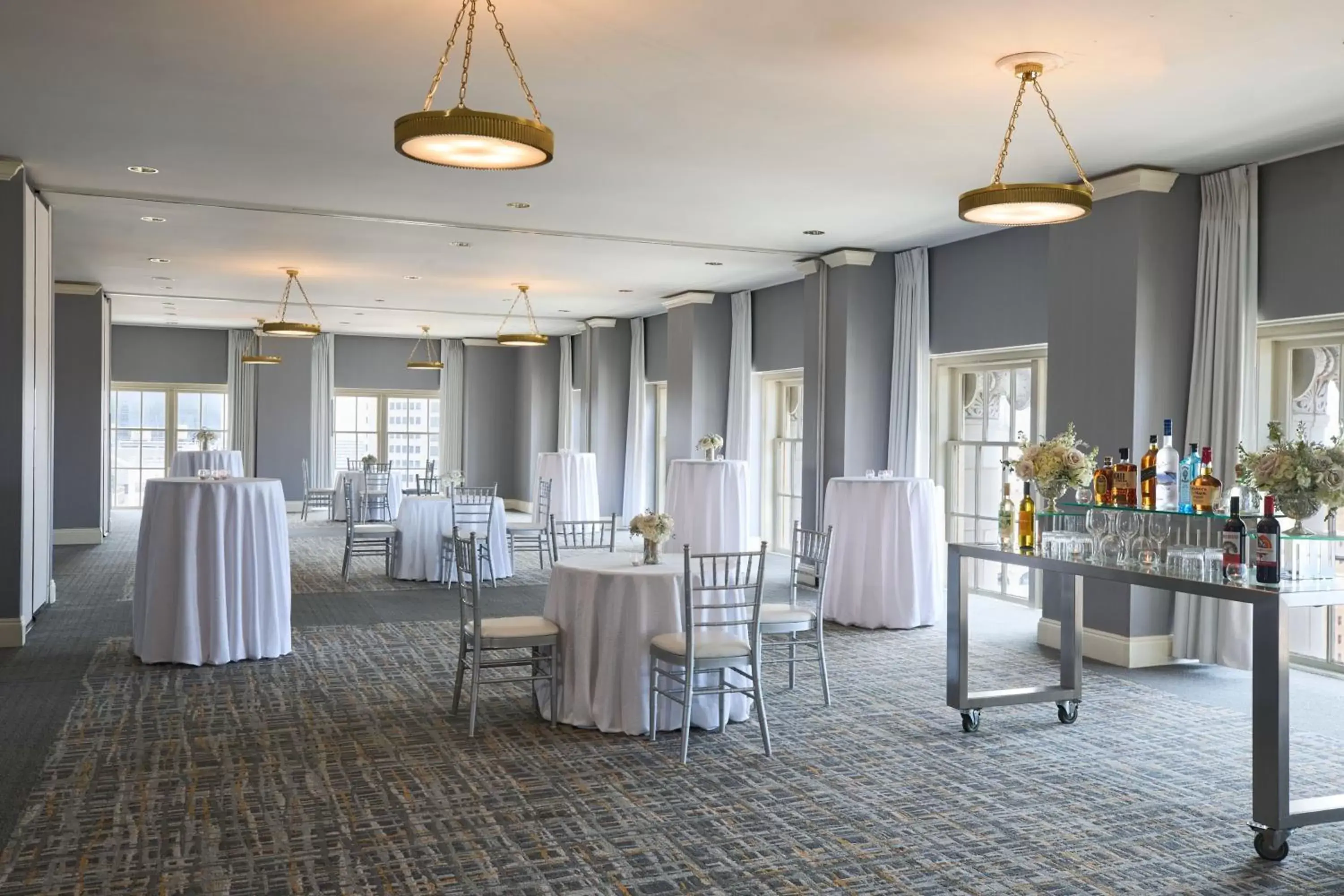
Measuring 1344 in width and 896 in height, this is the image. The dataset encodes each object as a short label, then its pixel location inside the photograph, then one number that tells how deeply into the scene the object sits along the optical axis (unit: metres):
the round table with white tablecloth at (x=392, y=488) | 15.64
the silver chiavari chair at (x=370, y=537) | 10.32
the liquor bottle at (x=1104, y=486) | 5.11
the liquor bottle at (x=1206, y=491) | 4.55
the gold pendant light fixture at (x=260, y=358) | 15.67
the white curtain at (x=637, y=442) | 16.12
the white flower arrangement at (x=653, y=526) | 5.50
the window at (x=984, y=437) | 9.29
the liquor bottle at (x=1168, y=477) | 4.77
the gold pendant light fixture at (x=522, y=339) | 13.14
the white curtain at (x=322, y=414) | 19.39
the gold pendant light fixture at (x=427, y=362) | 17.84
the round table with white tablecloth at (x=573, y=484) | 15.11
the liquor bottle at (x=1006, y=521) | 5.48
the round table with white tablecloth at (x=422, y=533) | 10.52
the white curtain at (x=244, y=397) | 19.00
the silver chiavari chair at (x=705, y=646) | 4.93
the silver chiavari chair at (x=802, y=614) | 5.63
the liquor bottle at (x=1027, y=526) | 5.27
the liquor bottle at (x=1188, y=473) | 4.74
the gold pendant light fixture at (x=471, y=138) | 3.77
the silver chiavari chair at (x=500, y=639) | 5.21
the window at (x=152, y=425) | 18.80
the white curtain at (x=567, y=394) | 18.75
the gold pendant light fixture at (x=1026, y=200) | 4.82
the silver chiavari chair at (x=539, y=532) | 11.30
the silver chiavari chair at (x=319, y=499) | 16.70
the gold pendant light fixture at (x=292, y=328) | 11.88
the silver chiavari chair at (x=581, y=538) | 13.07
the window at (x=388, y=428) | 20.05
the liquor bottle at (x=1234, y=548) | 4.16
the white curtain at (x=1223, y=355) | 6.77
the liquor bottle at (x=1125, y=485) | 4.97
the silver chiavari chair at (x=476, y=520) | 10.30
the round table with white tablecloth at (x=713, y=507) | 10.98
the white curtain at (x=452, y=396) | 20.38
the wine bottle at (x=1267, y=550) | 3.97
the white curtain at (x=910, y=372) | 10.02
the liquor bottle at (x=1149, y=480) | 4.91
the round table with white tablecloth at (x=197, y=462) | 13.80
